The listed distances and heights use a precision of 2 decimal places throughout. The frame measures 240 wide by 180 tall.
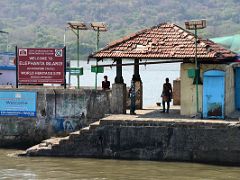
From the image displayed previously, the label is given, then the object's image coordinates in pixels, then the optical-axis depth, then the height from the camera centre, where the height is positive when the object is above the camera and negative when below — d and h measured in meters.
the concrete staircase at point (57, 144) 25.75 -1.40
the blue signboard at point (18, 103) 28.88 -0.12
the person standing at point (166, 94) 28.64 +0.24
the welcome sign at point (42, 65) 29.19 +1.26
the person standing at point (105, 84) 29.70 +0.60
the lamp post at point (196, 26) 26.54 +2.46
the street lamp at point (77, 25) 30.13 +2.79
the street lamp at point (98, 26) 30.23 +2.76
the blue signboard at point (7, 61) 39.50 +1.90
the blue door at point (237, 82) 29.81 +0.70
